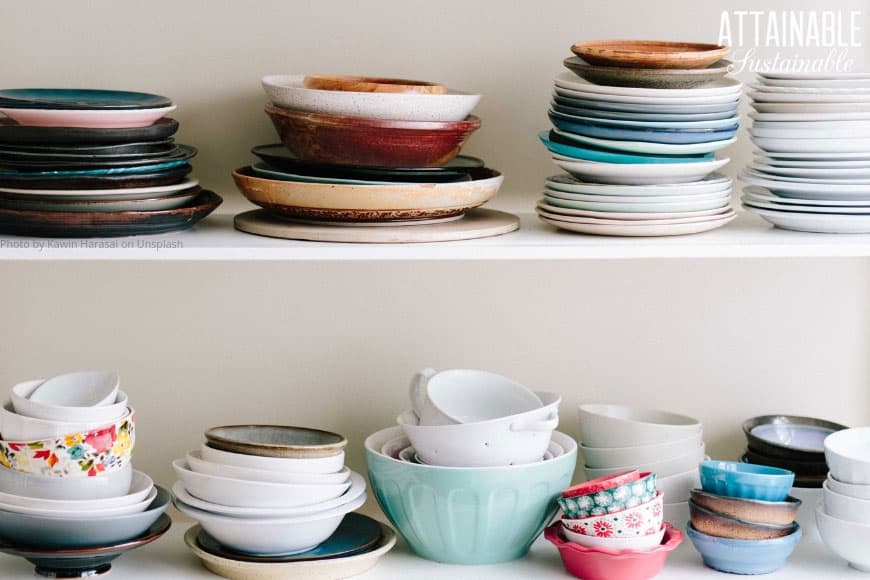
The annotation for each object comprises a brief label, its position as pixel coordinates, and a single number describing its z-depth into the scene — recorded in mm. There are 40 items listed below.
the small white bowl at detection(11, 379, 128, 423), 2303
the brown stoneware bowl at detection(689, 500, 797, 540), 2400
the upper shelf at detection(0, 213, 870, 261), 2265
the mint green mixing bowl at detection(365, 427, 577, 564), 2381
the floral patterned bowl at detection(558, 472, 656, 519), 2358
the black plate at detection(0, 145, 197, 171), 2269
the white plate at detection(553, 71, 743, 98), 2327
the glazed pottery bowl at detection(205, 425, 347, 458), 2367
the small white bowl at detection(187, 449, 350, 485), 2359
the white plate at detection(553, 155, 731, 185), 2343
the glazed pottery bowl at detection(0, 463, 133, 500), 2313
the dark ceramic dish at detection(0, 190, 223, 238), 2274
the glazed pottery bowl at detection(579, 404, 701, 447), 2502
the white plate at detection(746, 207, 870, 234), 2394
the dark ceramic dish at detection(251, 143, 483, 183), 2321
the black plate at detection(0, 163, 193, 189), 2271
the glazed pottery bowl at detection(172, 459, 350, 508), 2348
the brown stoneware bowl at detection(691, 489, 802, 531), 2398
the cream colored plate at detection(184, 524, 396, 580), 2364
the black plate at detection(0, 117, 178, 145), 2259
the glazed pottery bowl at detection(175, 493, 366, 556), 2348
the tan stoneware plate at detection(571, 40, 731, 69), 2324
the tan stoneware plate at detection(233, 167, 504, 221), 2304
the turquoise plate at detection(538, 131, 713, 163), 2347
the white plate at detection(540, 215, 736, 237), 2350
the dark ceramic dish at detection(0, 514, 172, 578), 2315
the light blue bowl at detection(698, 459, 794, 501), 2400
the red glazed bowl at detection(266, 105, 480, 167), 2314
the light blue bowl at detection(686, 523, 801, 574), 2395
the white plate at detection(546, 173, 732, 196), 2348
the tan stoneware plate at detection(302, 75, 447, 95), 2341
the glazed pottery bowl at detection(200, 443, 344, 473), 2362
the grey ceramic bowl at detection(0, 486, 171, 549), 2306
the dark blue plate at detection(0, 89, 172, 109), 2265
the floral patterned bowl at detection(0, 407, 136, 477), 2300
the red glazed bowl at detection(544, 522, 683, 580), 2358
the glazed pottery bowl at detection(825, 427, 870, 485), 2378
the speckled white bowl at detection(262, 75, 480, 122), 2314
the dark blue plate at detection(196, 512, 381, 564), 2381
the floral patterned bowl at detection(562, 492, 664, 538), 2360
